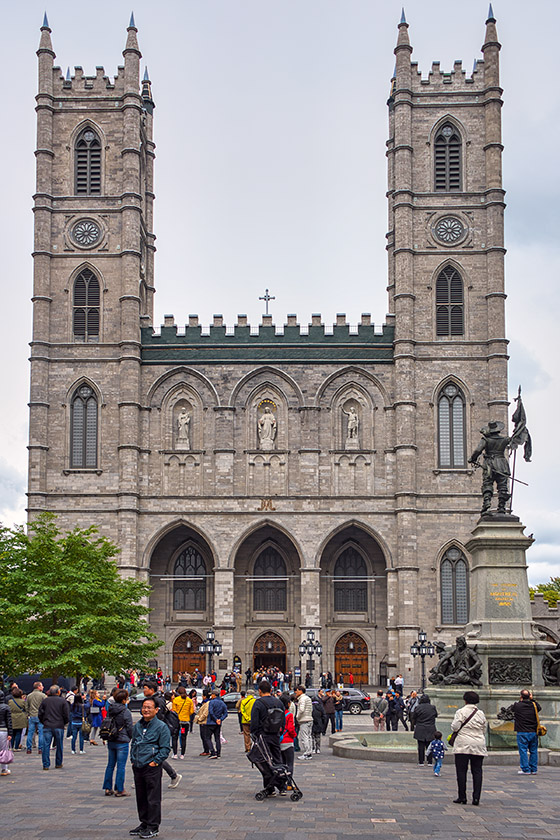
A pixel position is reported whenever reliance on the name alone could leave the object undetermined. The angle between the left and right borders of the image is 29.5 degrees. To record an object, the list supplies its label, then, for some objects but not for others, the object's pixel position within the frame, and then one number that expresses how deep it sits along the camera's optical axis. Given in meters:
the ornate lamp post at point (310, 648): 47.69
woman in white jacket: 13.69
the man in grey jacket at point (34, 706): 22.41
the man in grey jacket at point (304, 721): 20.78
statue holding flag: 21.84
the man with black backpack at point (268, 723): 14.04
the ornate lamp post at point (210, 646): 47.62
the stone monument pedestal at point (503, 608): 20.11
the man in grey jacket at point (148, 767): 11.33
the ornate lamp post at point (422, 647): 45.10
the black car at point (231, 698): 37.88
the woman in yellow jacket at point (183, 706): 21.84
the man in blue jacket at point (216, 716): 21.25
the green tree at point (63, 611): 35.41
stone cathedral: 50.72
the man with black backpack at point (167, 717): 14.52
